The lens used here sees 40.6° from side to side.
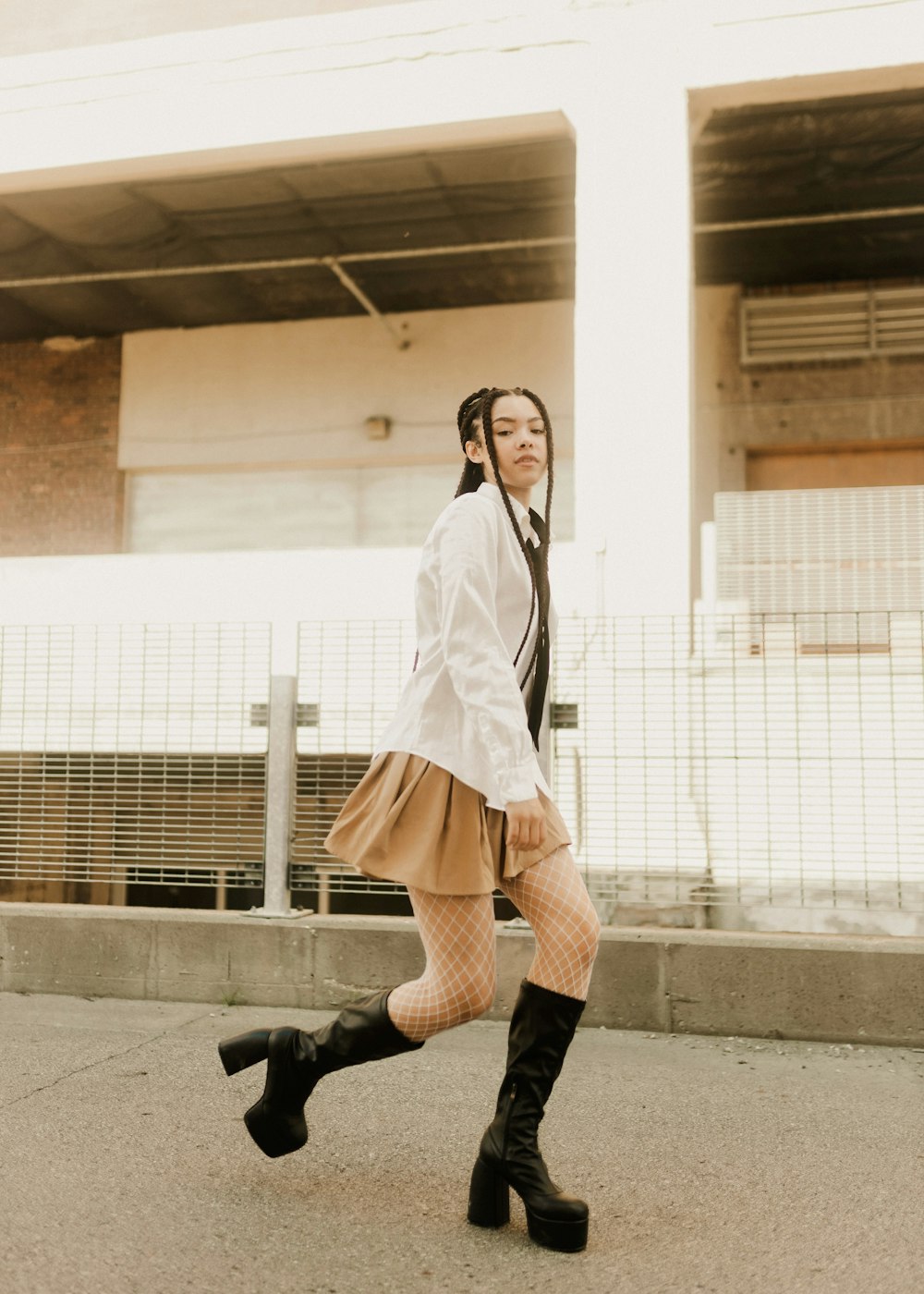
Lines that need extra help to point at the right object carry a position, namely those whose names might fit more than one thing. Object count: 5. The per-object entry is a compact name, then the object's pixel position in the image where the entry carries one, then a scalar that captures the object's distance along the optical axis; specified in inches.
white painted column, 315.9
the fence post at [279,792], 231.1
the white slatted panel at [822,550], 301.4
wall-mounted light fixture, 559.8
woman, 102.3
